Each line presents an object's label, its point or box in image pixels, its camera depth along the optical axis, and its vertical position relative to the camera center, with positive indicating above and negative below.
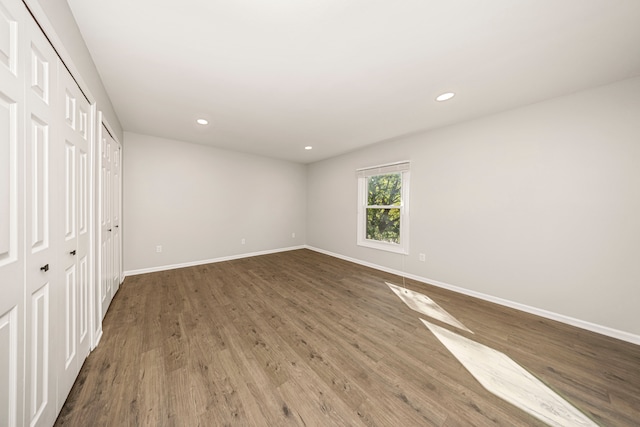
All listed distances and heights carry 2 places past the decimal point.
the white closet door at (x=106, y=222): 2.03 -0.17
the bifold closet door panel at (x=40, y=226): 0.93 -0.11
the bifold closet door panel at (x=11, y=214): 0.78 -0.04
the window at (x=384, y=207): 3.62 +0.08
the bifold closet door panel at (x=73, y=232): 1.24 -0.19
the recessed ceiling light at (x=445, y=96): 2.23 +1.28
